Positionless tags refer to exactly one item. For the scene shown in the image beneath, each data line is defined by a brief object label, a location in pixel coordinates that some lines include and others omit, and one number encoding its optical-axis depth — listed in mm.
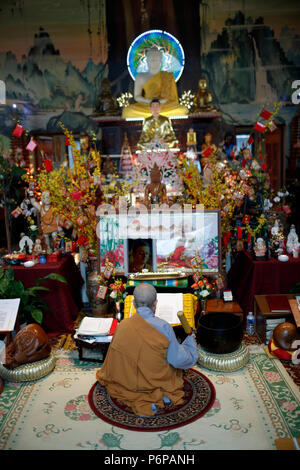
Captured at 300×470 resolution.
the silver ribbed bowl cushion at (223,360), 4047
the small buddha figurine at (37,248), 5445
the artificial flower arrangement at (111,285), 4898
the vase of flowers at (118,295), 4883
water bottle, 4965
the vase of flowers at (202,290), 4844
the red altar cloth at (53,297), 5098
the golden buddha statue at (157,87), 9242
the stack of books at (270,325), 4565
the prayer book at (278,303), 4508
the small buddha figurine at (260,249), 5078
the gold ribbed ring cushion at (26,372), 3969
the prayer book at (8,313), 4285
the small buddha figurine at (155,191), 5367
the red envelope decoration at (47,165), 5674
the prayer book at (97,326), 4273
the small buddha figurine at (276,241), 5255
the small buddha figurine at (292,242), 5250
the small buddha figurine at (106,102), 10234
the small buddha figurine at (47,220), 5742
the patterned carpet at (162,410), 3248
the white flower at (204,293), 4820
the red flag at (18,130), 5993
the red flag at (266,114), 5508
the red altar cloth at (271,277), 5039
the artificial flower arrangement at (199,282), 4848
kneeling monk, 3299
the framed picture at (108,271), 4992
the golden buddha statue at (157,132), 8742
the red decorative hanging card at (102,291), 4949
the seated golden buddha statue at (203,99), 9984
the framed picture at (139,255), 5102
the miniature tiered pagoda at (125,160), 10180
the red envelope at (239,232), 5539
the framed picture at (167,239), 5059
